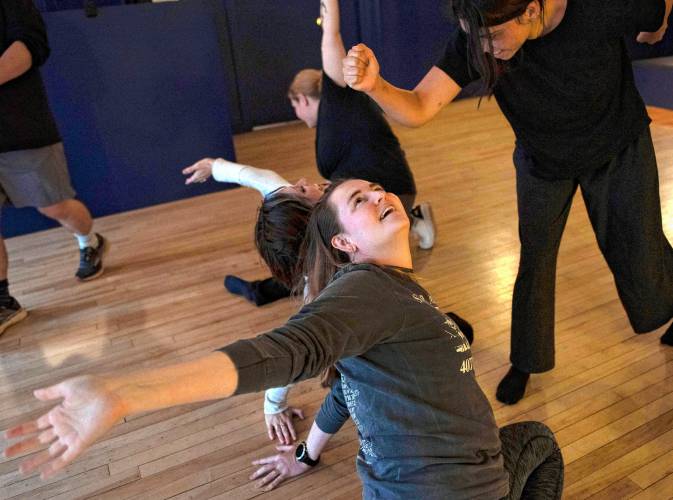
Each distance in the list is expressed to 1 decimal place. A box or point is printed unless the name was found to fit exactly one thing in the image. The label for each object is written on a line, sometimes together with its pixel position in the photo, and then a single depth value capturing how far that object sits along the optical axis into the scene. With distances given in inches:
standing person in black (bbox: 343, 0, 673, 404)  52.9
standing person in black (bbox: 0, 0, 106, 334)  96.7
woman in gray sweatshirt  28.1
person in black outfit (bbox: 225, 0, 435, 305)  88.6
